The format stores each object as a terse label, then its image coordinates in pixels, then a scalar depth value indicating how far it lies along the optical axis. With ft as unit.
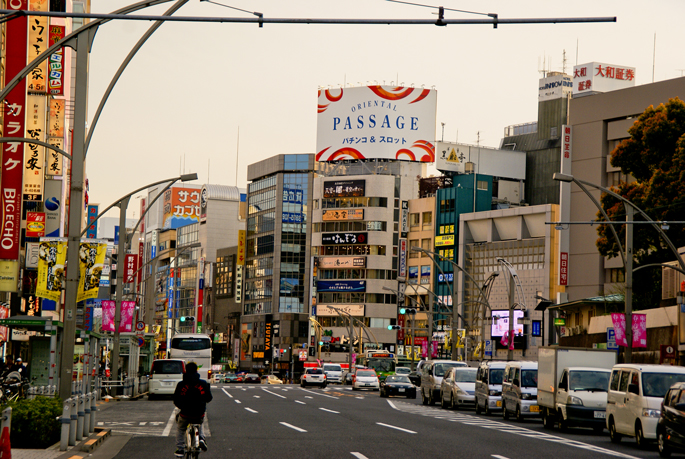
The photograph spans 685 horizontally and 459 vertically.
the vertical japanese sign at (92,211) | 344.08
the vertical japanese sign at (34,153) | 159.43
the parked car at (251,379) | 355.15
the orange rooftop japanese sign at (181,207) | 628.69
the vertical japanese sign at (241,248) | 504.22
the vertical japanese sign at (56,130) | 186.80
